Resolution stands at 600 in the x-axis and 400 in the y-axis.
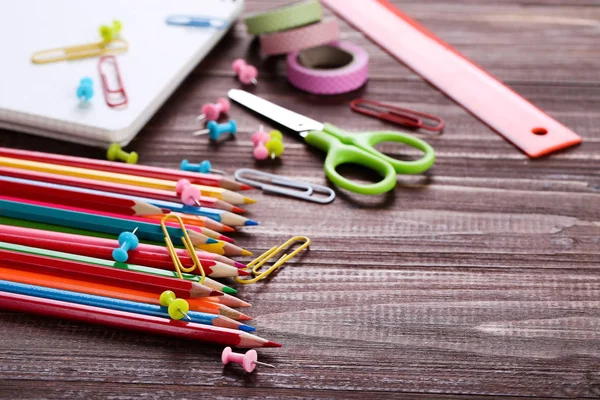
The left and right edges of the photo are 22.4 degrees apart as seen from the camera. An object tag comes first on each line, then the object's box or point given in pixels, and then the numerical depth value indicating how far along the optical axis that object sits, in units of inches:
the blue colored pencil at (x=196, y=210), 28.8
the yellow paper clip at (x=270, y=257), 28.1
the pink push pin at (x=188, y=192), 28.8
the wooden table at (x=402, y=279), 26.4
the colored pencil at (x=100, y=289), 26.9
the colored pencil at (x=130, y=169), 29.5
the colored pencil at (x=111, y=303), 26.7
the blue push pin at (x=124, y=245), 27.5
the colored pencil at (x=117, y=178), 29.2
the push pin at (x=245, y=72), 33.3
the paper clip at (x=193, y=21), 34.1
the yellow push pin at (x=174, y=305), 26.5
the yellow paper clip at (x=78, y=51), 32.5
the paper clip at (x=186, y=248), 27.4
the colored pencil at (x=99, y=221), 28.0
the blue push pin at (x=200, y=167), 30.2
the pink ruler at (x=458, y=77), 31.7
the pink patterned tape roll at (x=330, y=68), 32.8
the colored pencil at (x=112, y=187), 29.0
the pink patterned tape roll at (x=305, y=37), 33.1
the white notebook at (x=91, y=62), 31.0
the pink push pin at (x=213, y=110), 31.9
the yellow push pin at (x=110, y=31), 32.9
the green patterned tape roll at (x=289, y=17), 33.2
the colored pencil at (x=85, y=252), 27.5
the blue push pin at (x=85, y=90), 31.1
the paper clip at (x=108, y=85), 31.4
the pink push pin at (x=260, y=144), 30.9
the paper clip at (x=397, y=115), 32.0
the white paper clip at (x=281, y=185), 30.0
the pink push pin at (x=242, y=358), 26.3
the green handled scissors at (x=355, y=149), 30.1
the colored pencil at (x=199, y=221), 28.4
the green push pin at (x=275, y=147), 30.8
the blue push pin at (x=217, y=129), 31.3
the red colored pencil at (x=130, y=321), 26.6
